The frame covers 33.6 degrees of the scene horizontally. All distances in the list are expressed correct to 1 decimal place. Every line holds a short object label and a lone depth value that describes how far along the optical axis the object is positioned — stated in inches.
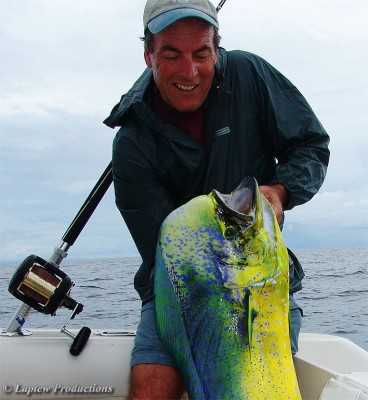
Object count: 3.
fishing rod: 129.5
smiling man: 111.0
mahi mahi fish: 75.2
